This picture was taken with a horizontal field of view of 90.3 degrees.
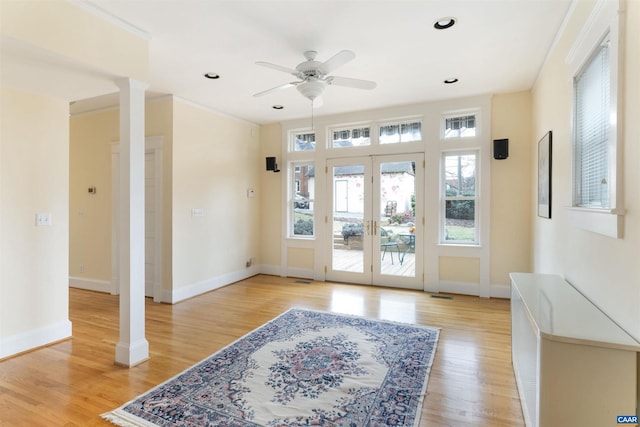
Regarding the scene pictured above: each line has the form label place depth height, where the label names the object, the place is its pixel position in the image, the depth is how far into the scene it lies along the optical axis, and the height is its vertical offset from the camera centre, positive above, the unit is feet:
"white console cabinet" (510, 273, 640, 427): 4.38 -2.31
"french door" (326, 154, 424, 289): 16.55 -0.57
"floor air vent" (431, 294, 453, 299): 15.12 -4.17
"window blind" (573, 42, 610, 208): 5.89 +1.57
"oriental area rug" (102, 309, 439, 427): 6.56 -4.26
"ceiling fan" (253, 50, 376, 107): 9.22 +3.99
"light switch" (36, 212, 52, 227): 10.13 -0.29
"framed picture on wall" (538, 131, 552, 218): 10.10 +1.11
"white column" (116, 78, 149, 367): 8.73 -0.29
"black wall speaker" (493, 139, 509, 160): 14.29 +2.73
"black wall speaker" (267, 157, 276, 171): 19.22 +2.82
